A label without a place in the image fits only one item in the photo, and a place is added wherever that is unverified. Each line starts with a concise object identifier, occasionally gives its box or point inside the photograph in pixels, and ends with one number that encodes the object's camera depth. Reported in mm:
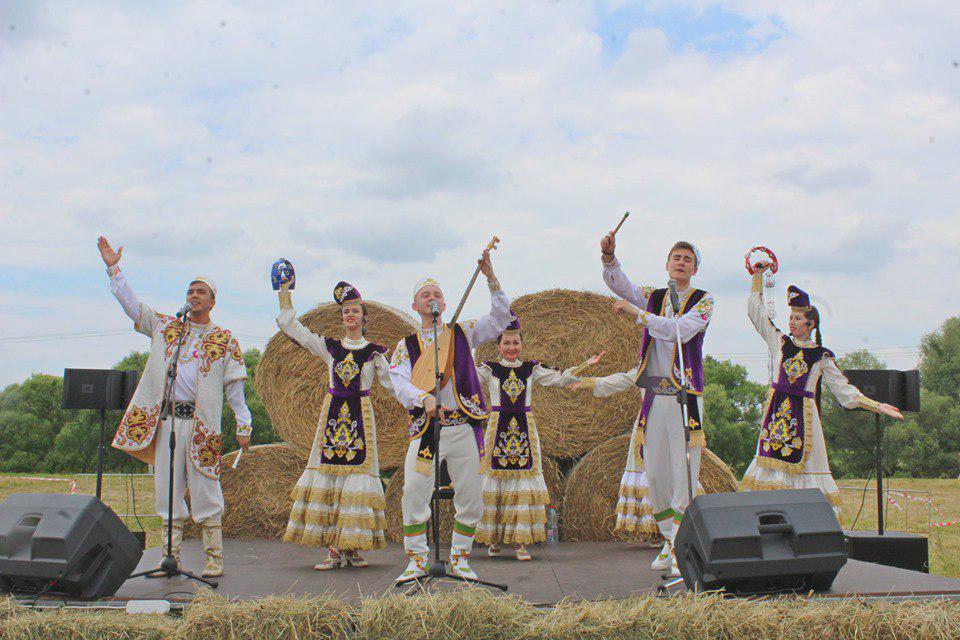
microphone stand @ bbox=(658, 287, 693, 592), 3949
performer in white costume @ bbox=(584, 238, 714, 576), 4629
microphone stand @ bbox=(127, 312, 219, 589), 4277
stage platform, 3936
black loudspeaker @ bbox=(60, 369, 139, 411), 4887
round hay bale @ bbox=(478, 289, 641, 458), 6648
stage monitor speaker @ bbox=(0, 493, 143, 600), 3605
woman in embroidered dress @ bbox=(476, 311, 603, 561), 5719
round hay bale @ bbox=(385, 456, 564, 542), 6414
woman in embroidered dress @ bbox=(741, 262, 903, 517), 5441
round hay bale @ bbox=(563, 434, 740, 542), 6305
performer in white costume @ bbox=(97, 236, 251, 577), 4672
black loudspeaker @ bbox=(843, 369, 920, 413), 5695
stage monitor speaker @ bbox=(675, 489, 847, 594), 3516
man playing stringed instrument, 4355
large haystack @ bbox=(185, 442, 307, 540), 6555
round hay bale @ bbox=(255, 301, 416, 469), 6621
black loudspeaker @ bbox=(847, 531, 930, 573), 5305
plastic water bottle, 6238
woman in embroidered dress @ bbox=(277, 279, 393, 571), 5086
